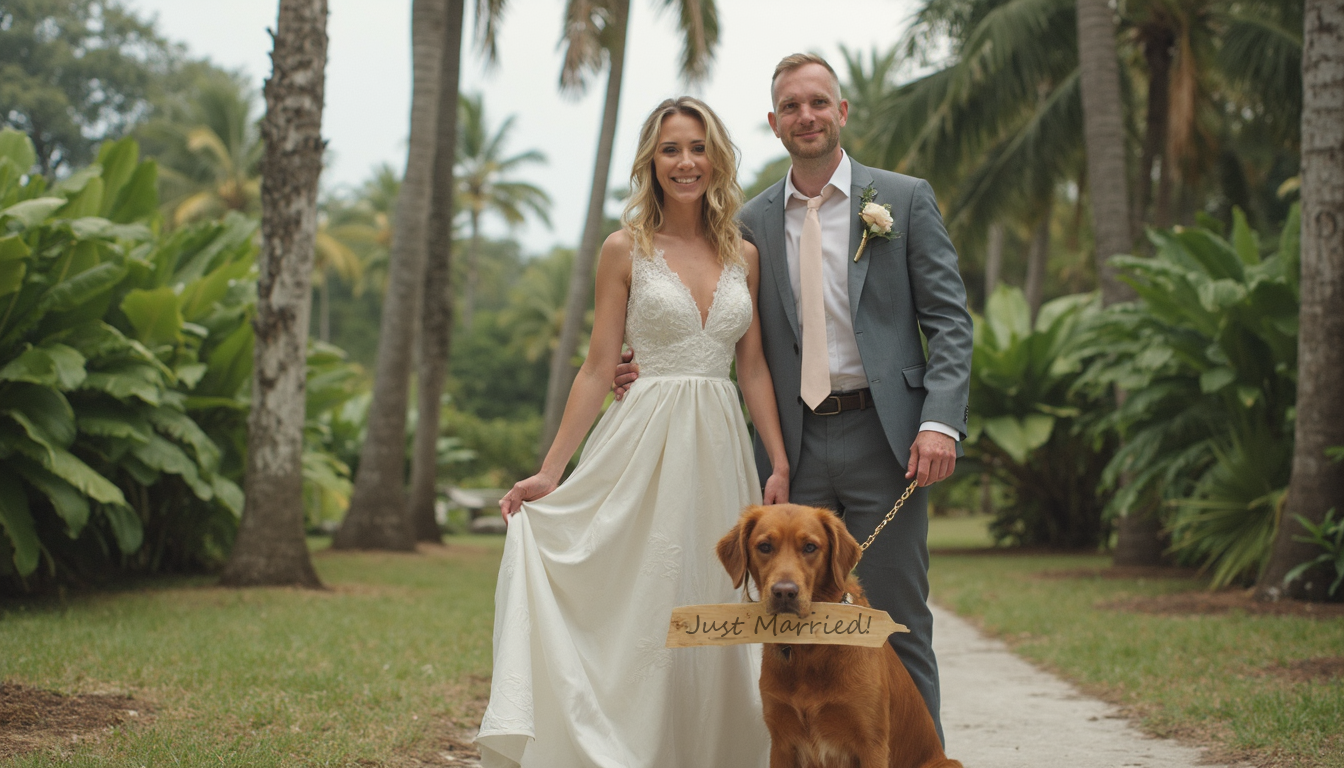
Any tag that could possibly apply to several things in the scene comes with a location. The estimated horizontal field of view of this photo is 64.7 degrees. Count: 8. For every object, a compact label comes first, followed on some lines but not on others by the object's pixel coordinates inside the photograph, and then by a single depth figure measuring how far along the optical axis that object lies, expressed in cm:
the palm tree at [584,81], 1672
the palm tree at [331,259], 4219
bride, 375
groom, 370
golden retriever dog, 314
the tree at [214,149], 3806
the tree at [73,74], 3381
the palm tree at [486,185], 4741
